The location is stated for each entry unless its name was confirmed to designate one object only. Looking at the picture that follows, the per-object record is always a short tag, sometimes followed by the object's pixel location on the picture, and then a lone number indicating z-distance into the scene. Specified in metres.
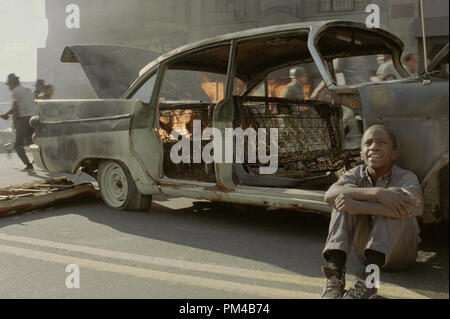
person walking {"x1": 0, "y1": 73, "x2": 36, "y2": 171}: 10.27
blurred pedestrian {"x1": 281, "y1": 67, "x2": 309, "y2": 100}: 7.16
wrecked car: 3.51
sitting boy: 2.90
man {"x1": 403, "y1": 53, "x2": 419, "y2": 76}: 6.52
